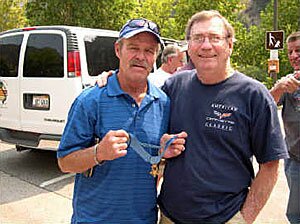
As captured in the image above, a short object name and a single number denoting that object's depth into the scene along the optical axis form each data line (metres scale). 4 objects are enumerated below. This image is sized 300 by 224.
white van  5.36
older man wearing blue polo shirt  1.90
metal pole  14.63
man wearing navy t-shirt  1.86
